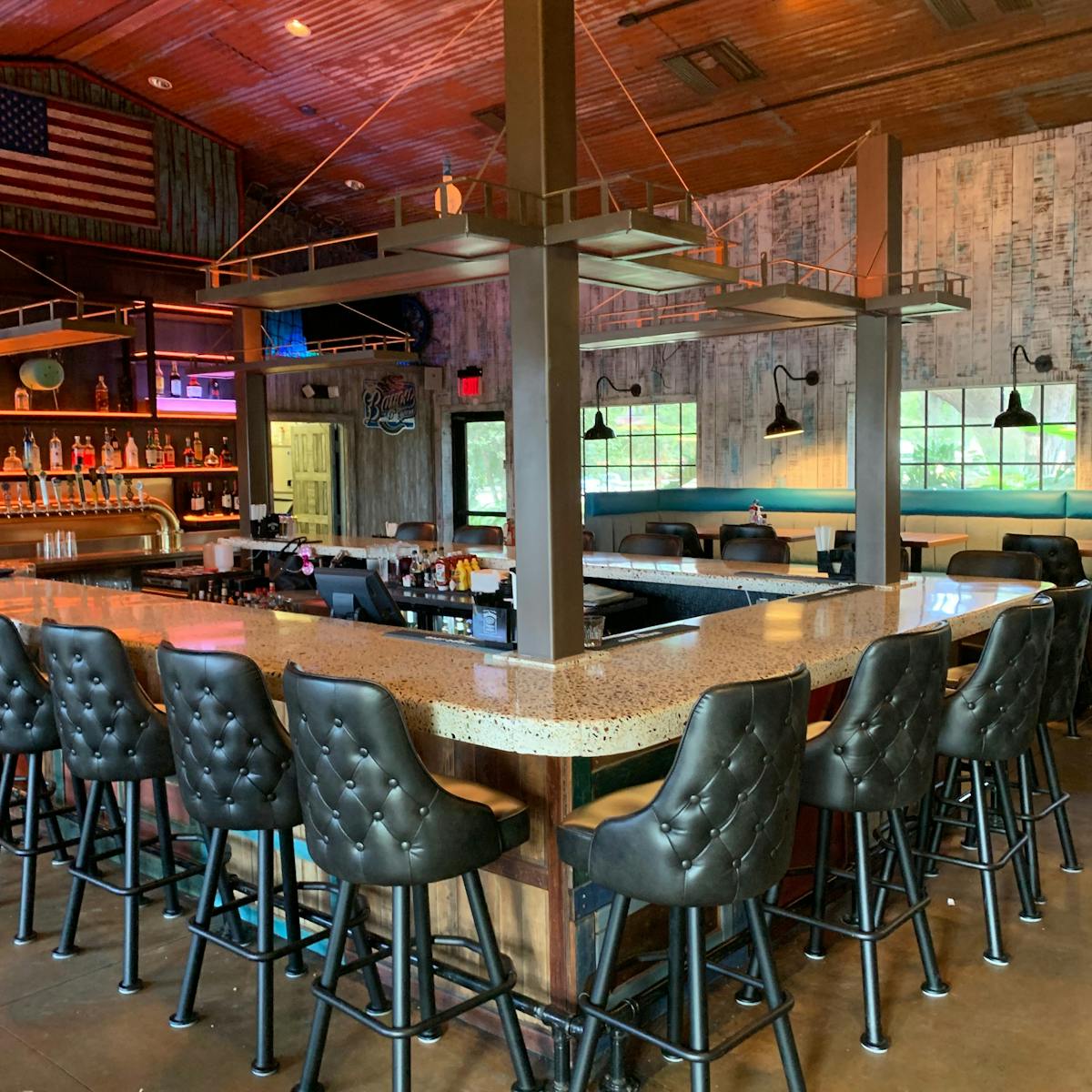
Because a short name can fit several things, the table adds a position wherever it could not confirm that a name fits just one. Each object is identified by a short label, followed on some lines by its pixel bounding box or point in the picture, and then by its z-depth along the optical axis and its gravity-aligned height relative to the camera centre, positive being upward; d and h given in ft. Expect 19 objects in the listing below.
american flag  27.63 +8.59
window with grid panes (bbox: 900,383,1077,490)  28.07 +0.45
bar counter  8.30 -1.88
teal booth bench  27.86 -1.46
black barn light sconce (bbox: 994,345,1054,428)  25.35 +0.97
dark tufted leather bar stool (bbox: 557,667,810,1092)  7.32 -2.56
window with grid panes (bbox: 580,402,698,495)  35.32 +0.49
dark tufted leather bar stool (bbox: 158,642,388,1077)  8.87 -2.46
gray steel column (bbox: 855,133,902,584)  14.73 +1.32
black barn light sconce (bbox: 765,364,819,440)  29.04 +0.98
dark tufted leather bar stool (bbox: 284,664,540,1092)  7.68 -2.56
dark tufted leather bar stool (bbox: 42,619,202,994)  10.37 -2.50
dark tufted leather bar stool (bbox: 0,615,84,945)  11.68 -2.81
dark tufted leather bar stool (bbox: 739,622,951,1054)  9.12 -2.56
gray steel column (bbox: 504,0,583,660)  10.03 +1.06
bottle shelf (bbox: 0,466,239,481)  27.89 +0.09
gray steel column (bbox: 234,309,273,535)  25.62 +1.11
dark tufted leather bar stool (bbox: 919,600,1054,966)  10.71 -2.62
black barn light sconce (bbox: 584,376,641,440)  33.45 +1.56
